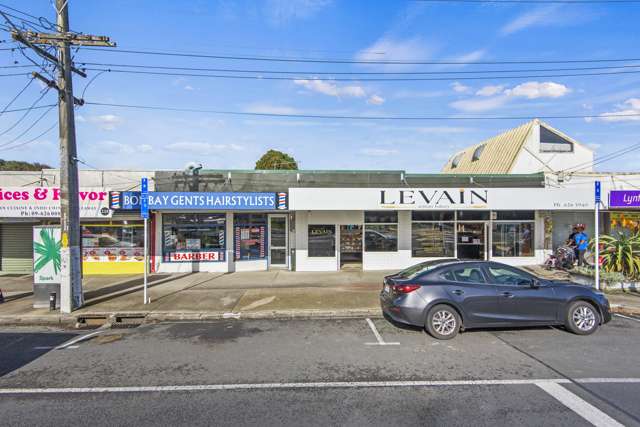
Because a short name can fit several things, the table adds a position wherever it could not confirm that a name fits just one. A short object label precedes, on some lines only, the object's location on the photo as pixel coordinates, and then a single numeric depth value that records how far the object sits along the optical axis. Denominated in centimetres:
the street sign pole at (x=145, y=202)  954
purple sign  1365
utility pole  896
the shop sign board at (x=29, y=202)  1268
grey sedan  673
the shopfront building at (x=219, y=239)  1434
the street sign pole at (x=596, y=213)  1000
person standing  1358
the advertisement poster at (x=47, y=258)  943
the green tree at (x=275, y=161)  4812
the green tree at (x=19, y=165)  4137
